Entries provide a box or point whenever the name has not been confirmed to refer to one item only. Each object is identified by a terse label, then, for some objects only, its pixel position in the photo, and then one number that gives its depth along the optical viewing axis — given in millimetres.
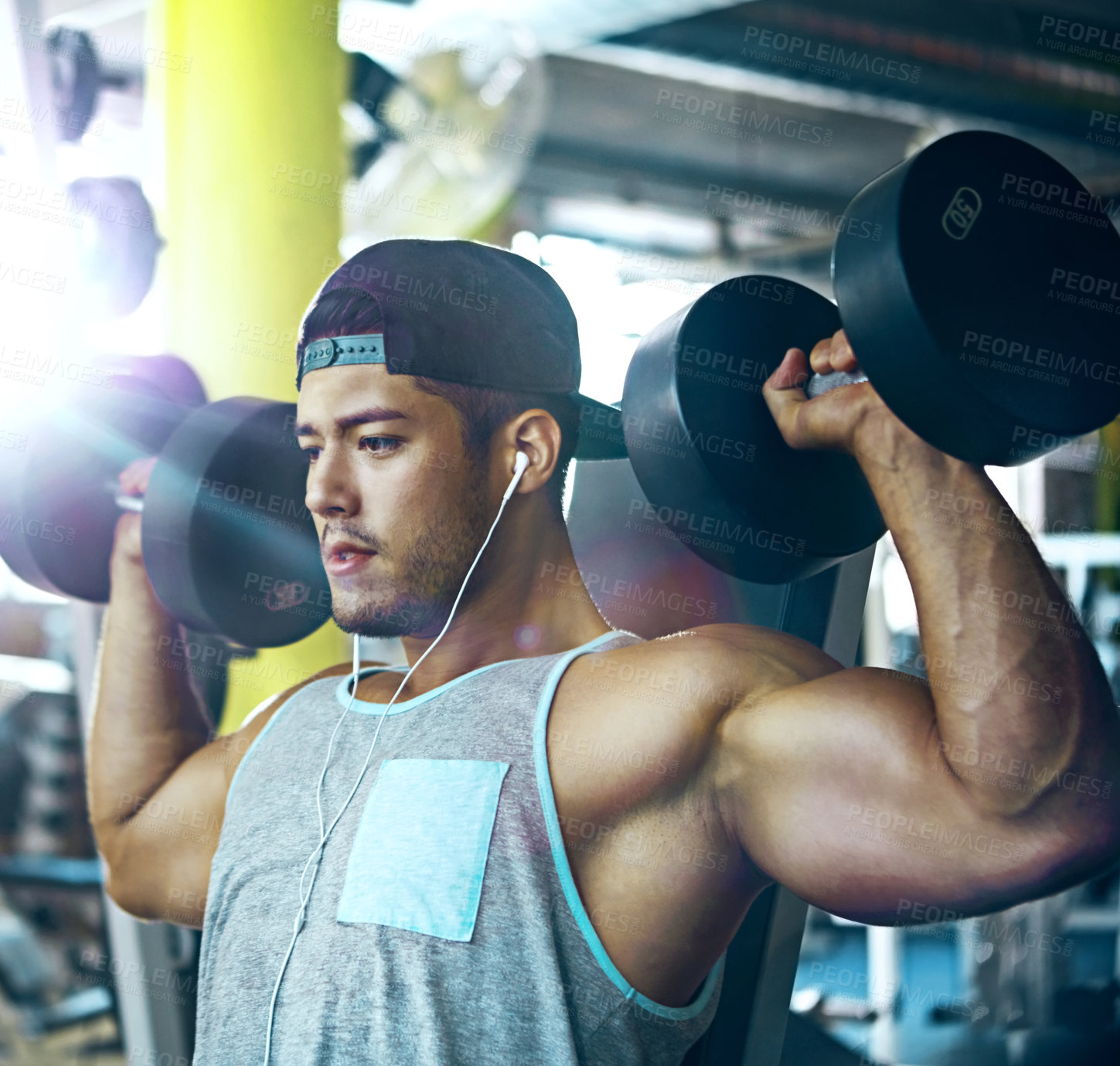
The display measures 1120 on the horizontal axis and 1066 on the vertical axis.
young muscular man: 743
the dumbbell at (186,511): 1239
